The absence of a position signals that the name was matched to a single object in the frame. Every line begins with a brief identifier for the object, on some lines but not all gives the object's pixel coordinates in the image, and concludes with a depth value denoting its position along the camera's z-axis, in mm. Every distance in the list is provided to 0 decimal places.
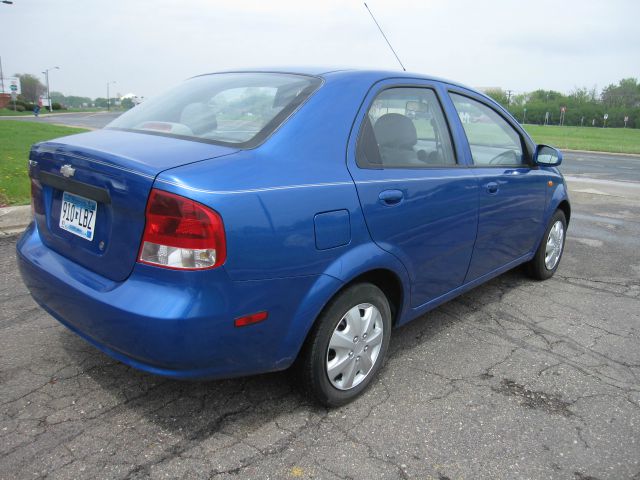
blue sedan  2045
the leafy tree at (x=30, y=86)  104188
